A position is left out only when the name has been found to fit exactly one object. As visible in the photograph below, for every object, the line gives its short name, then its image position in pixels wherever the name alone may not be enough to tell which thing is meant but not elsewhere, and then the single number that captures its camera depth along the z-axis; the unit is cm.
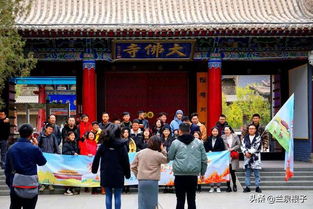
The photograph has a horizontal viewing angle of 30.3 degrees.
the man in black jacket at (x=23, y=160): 752
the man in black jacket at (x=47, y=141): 1297
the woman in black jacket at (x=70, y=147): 1293
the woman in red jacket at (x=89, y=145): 1291
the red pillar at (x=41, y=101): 2843
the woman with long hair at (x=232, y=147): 1300
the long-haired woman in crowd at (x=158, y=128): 1368
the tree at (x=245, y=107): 4678
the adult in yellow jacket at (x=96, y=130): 1302
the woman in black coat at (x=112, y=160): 840
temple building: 1570
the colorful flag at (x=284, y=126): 1043
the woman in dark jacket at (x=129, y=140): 1251
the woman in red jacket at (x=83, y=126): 1381
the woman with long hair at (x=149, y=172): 827
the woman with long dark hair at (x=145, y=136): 1312
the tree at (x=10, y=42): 1333
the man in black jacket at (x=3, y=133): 1430
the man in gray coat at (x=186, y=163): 841
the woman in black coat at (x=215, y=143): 1308
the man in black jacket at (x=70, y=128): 1325
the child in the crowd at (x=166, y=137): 1280
